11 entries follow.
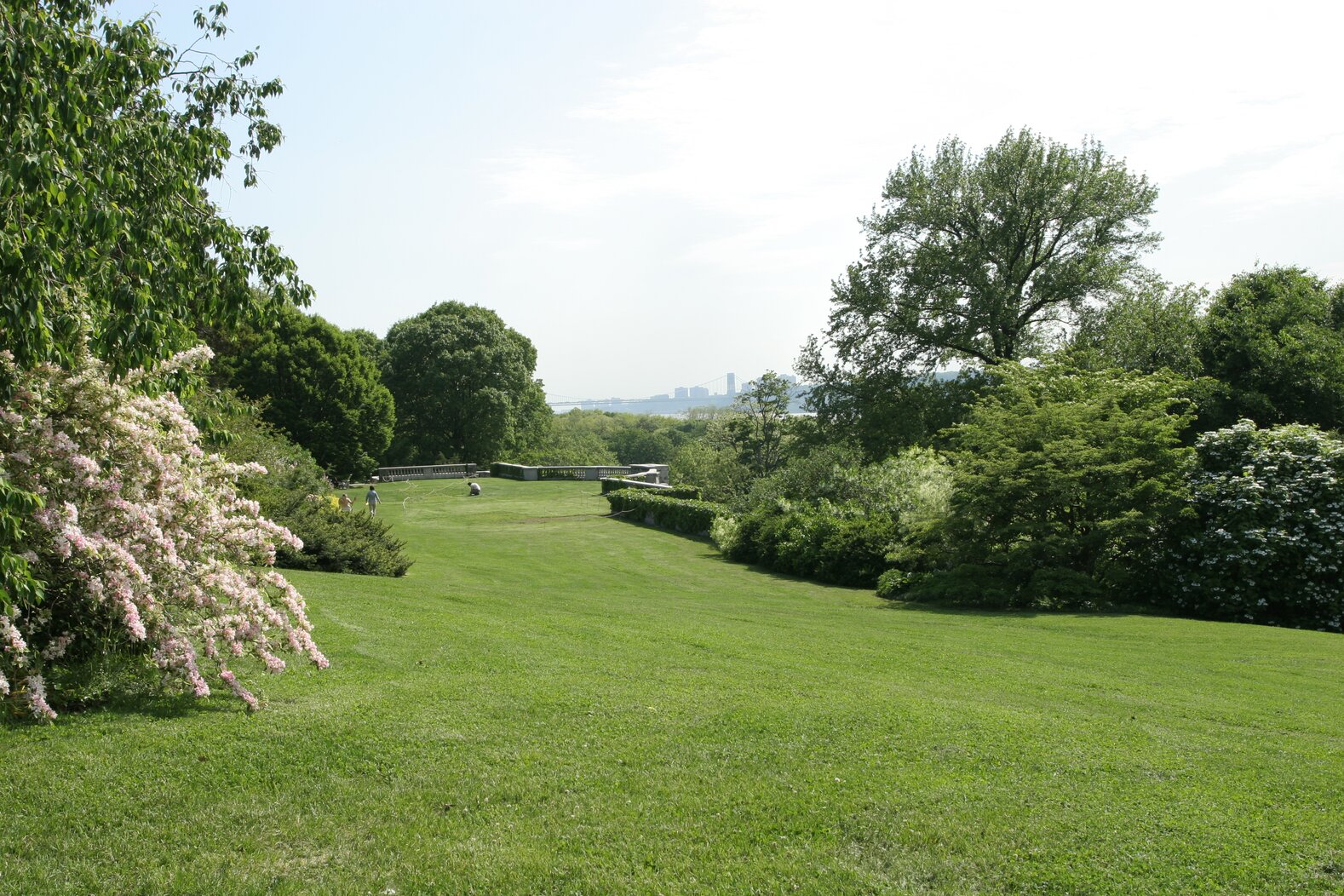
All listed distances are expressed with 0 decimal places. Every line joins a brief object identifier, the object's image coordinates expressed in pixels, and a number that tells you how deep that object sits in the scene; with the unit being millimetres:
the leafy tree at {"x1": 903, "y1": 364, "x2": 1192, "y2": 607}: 17891
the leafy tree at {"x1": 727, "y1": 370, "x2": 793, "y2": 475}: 47688
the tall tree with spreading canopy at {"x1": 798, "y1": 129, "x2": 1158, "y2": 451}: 34500
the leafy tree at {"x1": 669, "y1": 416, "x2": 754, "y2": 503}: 38219
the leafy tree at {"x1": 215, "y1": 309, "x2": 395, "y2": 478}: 45344
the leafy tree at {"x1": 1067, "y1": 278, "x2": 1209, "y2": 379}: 30125
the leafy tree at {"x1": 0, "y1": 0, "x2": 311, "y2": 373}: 5152
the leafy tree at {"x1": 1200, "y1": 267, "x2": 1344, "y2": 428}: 27750
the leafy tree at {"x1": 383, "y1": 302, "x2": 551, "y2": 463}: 61062
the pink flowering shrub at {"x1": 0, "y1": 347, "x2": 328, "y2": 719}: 6395
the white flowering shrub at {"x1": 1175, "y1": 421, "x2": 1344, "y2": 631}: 16562
